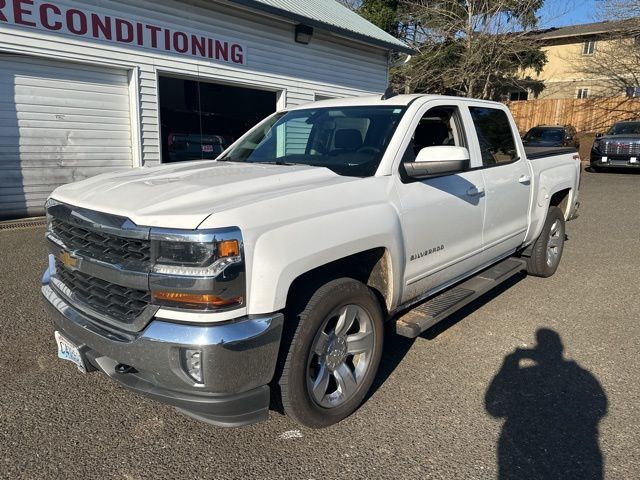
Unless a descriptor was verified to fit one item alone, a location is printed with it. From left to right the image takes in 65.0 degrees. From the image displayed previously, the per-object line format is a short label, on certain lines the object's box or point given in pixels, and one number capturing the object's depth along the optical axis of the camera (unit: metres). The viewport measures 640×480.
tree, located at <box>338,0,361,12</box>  29.82
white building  8.03
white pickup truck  2.27
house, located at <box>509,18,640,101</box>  28.03
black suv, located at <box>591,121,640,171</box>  16.89
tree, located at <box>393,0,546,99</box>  23.58
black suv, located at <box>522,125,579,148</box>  19.75
